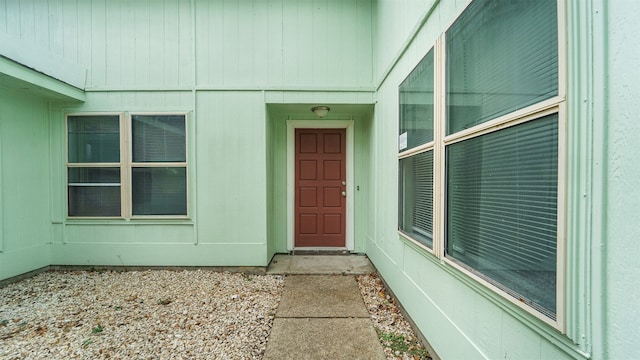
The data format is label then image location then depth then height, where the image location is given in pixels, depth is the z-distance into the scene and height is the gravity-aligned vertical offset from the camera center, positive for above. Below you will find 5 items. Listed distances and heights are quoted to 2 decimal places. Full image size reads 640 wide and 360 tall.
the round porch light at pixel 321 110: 3.78 +0.95
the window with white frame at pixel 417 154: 1.98 +0.18
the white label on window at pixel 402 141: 2.49 +0.33
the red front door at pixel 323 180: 4.25 -0.06
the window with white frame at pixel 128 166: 3.57 +0.16
